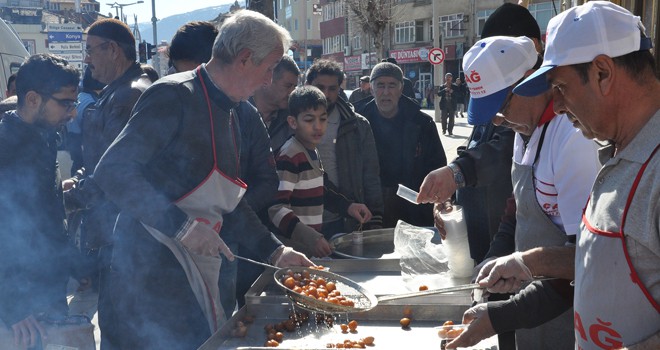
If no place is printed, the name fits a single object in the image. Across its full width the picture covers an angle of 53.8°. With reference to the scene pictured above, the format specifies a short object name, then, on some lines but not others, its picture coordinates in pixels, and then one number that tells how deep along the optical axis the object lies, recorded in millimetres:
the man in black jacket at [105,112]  3281
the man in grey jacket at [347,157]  4340
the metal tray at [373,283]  2467
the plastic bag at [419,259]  2837
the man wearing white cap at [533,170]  1938
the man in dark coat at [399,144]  5184
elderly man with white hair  2320
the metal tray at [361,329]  2227
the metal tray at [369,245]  3355
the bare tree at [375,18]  27250
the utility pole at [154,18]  33750
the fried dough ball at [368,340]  2230
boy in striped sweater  3598
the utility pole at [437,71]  26516
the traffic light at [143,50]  23203
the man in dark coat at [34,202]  2793
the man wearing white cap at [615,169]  1341
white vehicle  6770
